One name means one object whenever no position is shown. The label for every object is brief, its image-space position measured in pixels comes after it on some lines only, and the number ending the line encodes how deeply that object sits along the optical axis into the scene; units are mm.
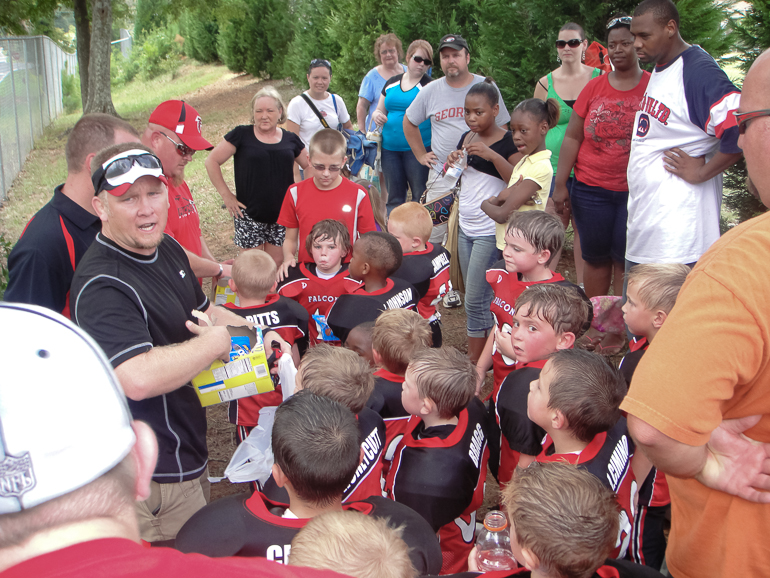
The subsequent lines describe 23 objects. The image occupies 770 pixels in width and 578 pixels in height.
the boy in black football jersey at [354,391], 2375
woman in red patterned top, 4117
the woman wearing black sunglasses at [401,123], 6570
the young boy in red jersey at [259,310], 3330
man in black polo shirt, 2406
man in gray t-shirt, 5250
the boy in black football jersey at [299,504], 1789
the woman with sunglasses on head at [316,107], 6781
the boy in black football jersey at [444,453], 2354
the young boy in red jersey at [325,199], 4289
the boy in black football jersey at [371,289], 3523
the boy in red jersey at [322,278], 3908
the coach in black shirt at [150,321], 2010
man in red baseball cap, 3662
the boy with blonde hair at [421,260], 4074
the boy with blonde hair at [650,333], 2621
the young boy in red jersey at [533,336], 2615
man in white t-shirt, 3299
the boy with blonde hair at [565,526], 1601
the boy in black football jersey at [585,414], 2174
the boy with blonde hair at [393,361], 2889
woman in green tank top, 5091
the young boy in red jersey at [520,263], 3363
